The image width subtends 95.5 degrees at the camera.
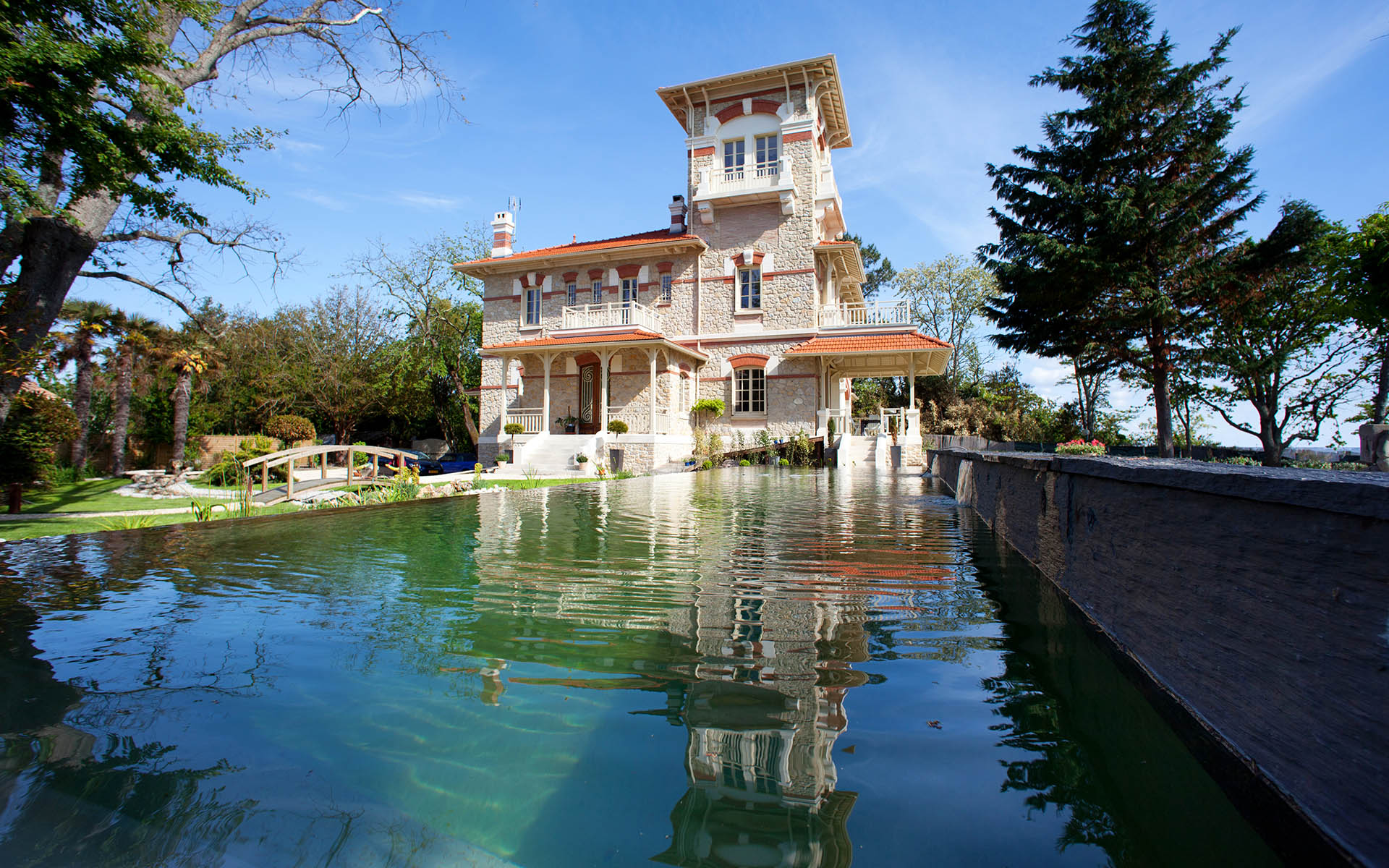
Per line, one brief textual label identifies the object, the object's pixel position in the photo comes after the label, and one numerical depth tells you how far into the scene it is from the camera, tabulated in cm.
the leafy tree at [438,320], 2859
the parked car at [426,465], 2356
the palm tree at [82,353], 1591
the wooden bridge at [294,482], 1001
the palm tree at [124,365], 1677
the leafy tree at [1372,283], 1424
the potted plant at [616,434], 2025
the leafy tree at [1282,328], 1902
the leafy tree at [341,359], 2642
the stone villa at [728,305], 2206
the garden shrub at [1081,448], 1338
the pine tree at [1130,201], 1961
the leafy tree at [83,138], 664
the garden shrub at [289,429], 2156
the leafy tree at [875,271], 4256
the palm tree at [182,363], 1605
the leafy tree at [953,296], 3654
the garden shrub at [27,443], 1164
